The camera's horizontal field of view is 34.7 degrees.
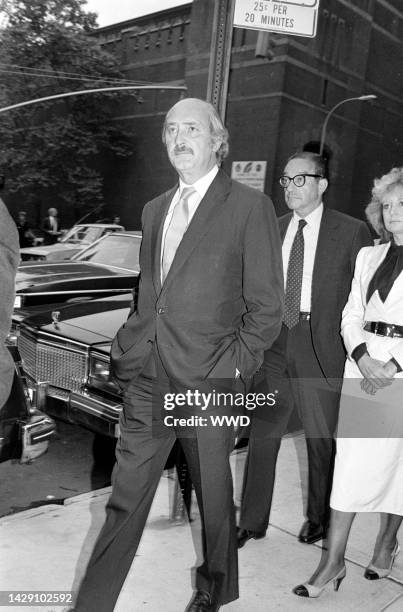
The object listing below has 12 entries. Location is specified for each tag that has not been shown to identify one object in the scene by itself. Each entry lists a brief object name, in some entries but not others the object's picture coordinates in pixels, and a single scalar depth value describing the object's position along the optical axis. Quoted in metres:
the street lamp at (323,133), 29.15
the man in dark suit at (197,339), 2.28
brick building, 29.14
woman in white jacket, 2.61
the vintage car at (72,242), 11.73
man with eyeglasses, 3.12
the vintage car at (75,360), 4.36
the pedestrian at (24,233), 18.97
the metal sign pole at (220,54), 3.20
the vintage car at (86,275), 5.94
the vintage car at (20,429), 3.22
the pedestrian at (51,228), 19.91
